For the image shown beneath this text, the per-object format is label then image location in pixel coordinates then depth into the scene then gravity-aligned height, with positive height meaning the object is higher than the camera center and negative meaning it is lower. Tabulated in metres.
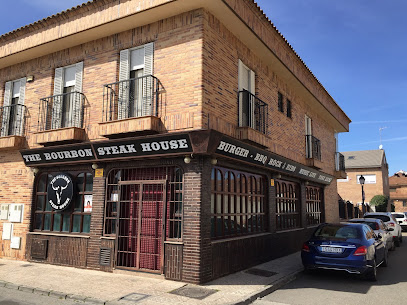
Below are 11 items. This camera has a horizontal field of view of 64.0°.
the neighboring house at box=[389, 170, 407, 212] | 60.62 +1.91
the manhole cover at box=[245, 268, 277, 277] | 8.76 -1.92
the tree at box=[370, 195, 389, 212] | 39.69 +0.12
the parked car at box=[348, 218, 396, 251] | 12.41 -0.93
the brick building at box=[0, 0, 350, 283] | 8.04 +1.73
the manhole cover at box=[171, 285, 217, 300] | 6.59 -1.90
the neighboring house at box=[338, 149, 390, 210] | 44.53 +3.31
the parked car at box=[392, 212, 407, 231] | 25.78 -1.22
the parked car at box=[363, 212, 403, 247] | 16.43 -0.96
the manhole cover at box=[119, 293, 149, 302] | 6.31 -1.90
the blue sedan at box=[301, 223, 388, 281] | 7.99 -1.20
